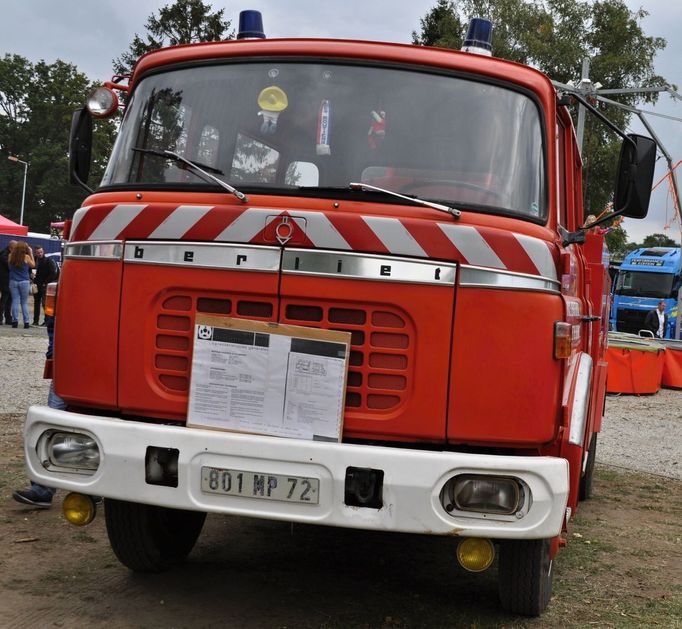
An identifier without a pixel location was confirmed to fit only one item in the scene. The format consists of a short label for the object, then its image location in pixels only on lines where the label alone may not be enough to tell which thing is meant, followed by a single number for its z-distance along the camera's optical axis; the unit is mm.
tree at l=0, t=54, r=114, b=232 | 80875
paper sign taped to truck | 3910
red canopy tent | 32381
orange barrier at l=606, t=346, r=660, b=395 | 16641
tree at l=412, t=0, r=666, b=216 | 42469
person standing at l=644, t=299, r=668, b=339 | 33000
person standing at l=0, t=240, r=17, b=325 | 20594
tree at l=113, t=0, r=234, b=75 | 52875
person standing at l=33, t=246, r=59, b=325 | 20047
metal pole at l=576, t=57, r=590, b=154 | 27609
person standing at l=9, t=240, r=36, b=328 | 19609
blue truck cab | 35812
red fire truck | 3822
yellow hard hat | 4387
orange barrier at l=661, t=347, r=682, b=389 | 18008
